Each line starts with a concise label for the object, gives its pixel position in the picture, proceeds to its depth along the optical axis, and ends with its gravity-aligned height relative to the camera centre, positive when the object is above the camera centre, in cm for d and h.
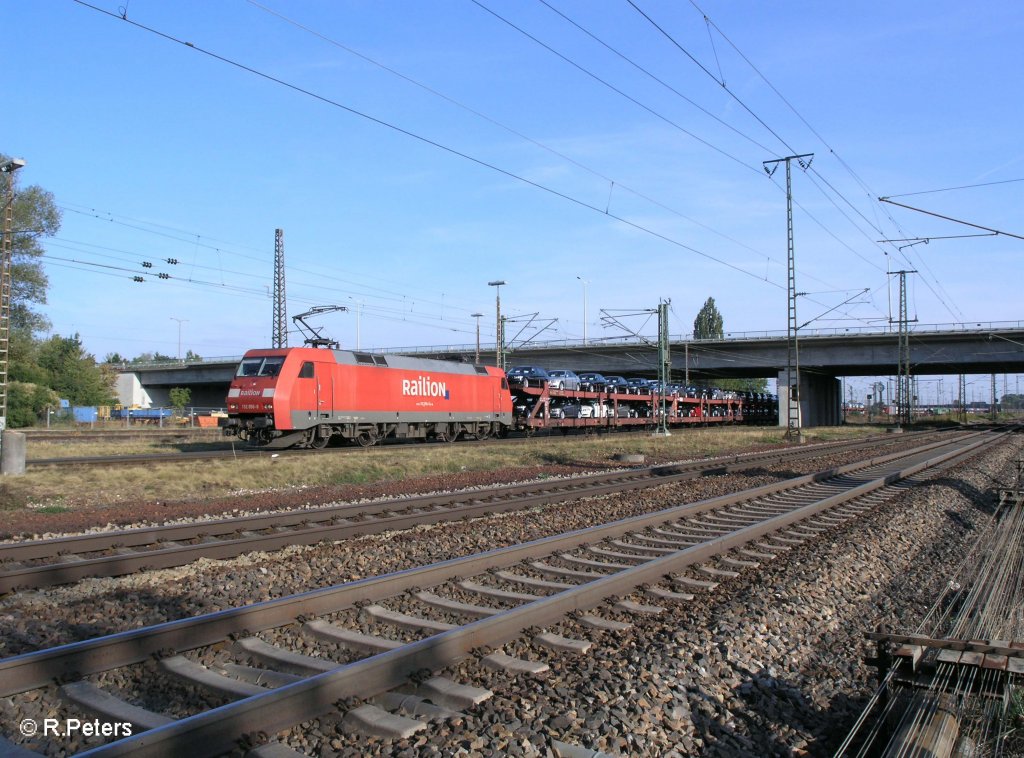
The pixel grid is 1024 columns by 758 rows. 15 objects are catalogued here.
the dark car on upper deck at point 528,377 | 3659 +106
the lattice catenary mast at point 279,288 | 4325 +642
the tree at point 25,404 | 4581 -27
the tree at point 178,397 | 7144 +25
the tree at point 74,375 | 6812 +235
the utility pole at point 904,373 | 5222 +177
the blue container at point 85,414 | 5806 -110
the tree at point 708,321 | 10900 +1126
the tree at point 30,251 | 4278 +866
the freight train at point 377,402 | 2189 -10
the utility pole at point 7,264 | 1780 +338
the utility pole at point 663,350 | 3785 +247
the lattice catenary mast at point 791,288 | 3344 +488
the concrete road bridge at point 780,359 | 5791 +342
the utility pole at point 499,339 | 4700 +382
